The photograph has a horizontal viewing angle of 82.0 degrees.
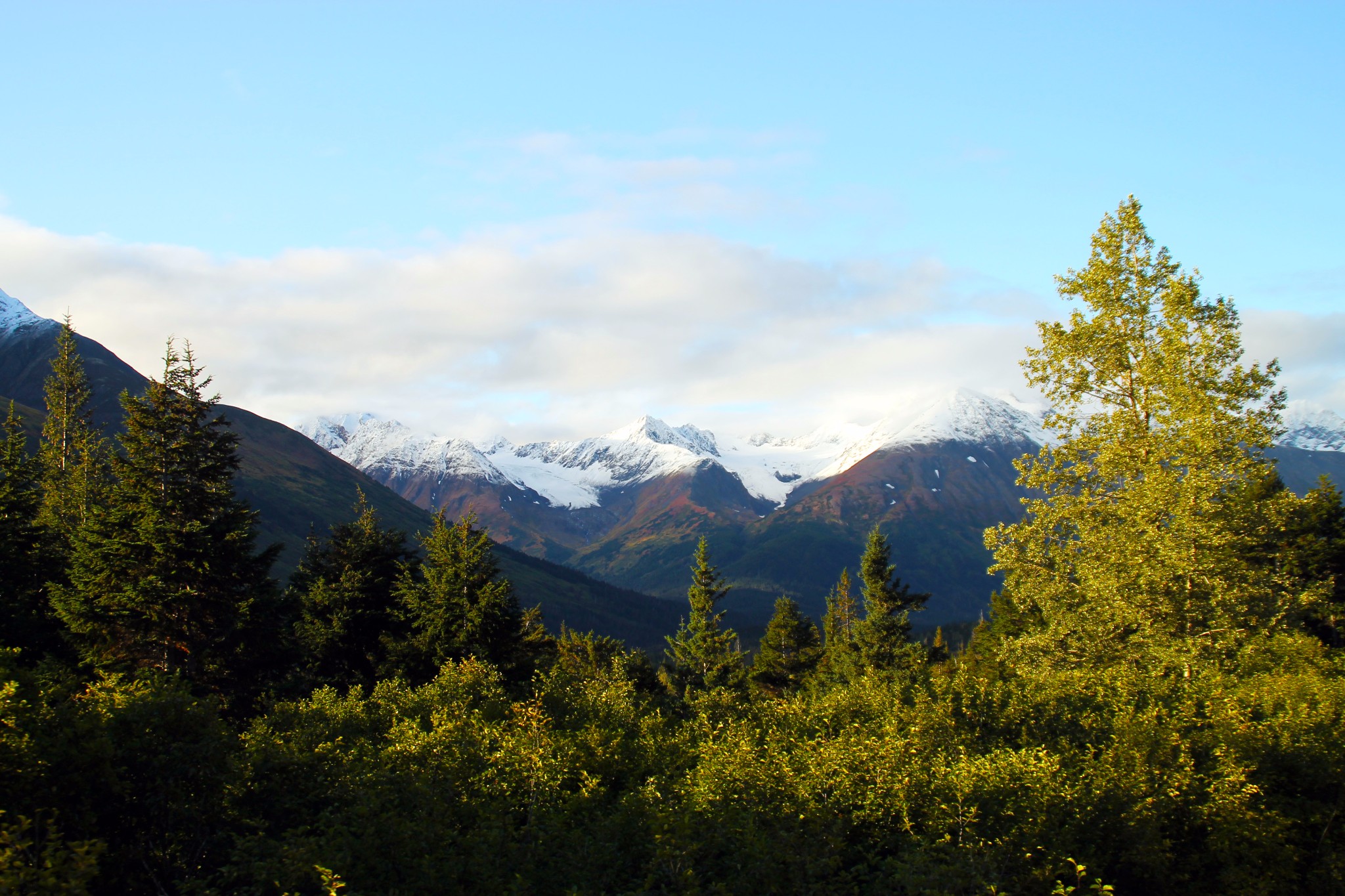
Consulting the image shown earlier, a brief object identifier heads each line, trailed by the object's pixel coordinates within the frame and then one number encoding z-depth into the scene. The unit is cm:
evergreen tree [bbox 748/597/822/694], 9206
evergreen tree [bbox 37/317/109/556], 5902
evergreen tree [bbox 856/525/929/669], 7525
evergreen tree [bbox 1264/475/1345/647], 5045
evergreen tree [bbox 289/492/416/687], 5069
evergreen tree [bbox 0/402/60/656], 3688
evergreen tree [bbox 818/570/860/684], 7775
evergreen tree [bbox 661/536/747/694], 8594
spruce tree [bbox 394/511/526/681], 4881
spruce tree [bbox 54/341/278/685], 3703
